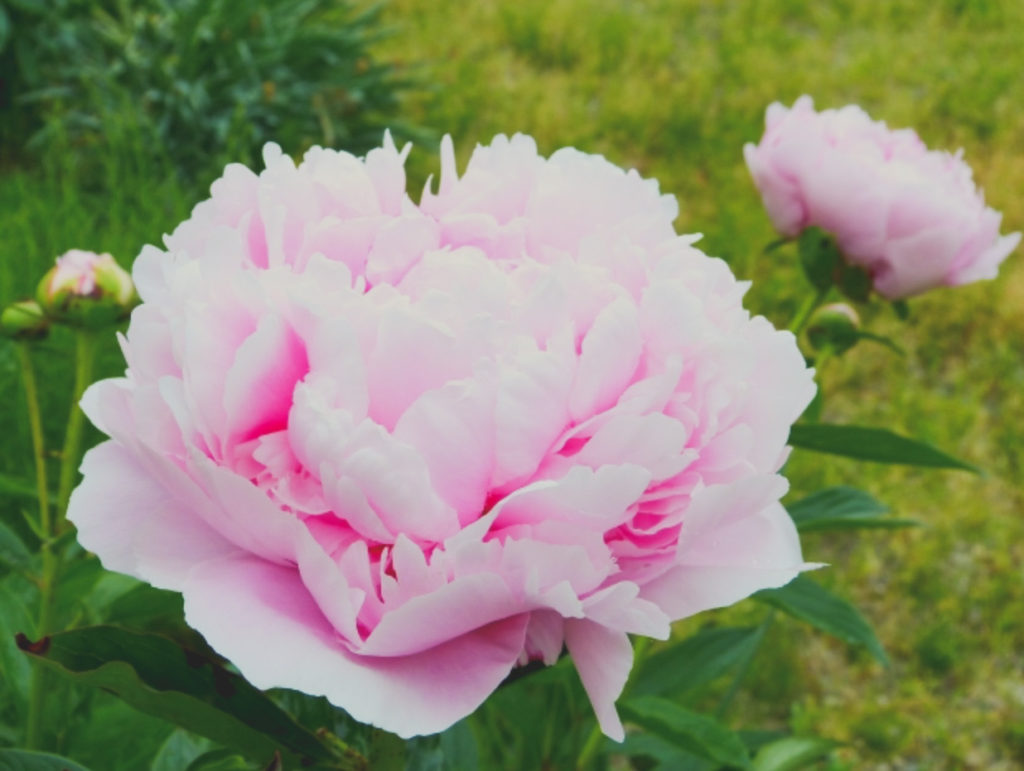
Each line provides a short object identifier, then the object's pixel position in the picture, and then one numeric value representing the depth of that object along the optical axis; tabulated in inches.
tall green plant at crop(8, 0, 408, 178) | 95.0
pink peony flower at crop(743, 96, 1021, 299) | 34.7
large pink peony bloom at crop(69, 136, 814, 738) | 15.1
